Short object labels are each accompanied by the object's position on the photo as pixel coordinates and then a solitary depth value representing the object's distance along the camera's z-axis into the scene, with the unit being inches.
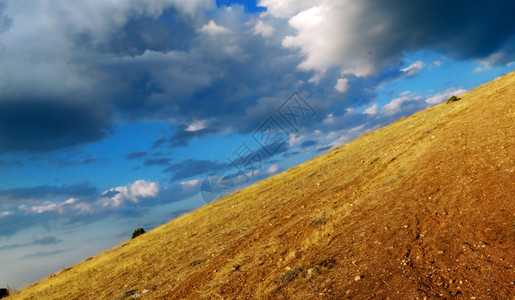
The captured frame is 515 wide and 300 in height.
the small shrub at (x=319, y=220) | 475.6
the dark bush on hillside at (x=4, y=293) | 1140.3
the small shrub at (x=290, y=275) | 344.8
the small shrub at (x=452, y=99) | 1404.2
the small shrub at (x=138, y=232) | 1291.1
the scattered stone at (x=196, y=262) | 530.0
